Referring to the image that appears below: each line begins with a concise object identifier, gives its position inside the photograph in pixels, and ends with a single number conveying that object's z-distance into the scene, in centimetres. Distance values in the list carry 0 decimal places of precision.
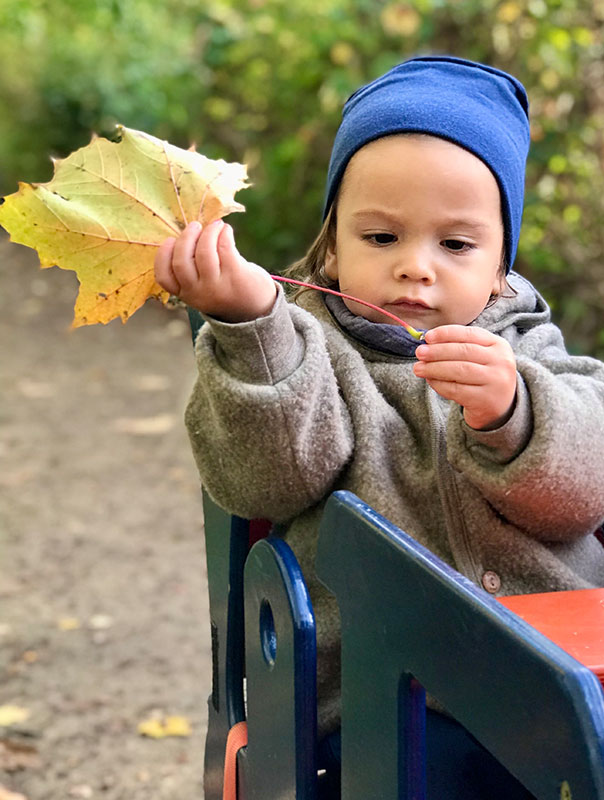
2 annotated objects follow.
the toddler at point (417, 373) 131
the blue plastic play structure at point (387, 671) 74
